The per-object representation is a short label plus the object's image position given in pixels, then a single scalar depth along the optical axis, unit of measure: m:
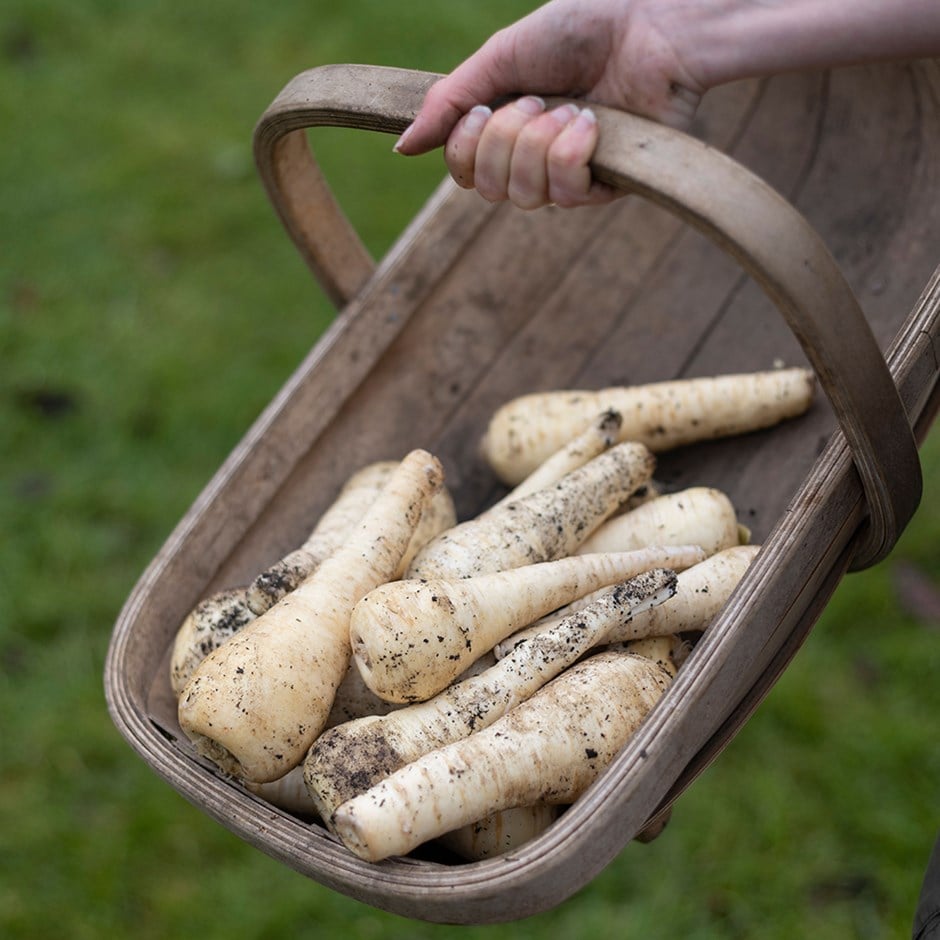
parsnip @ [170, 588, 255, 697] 1.24
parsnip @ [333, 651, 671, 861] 1.00
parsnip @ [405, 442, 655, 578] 1.28
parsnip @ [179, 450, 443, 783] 1.10
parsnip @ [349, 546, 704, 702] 1.11
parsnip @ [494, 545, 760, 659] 1.24
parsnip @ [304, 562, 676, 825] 1.08
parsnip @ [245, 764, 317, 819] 1.19
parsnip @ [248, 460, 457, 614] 1.27
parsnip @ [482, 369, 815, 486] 1.50
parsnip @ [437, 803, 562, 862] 1.12
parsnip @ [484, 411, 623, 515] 1.45
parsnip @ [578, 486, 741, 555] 1.35
